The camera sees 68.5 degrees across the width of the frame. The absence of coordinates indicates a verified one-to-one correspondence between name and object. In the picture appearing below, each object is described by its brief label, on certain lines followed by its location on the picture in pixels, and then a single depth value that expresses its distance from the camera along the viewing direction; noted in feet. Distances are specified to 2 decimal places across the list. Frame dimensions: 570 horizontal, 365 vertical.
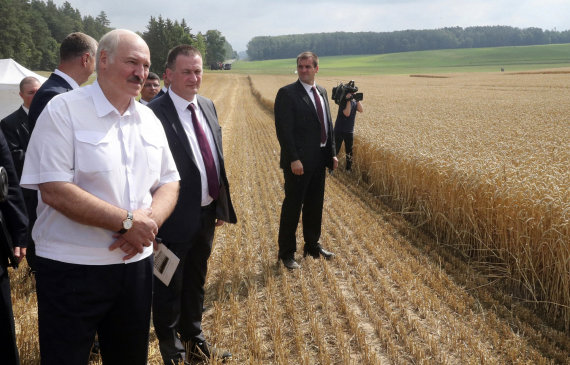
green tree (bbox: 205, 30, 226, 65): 381.81
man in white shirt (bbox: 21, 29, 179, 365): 5.89
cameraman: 30.96
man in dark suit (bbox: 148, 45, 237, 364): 9.80
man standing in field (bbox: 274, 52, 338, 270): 16.06
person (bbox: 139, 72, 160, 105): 17.17
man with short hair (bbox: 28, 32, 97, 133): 9.65
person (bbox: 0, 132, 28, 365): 7.29
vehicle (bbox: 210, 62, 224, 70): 291.67
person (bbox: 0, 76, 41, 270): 13.32
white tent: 35.96
